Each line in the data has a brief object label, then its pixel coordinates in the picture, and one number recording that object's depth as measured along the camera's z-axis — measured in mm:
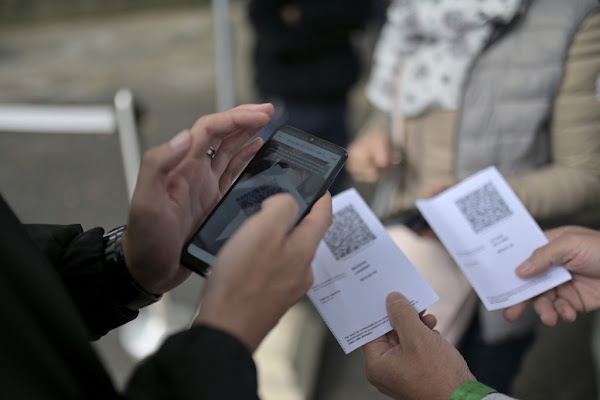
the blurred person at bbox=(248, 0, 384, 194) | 1672
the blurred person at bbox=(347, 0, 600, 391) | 890
